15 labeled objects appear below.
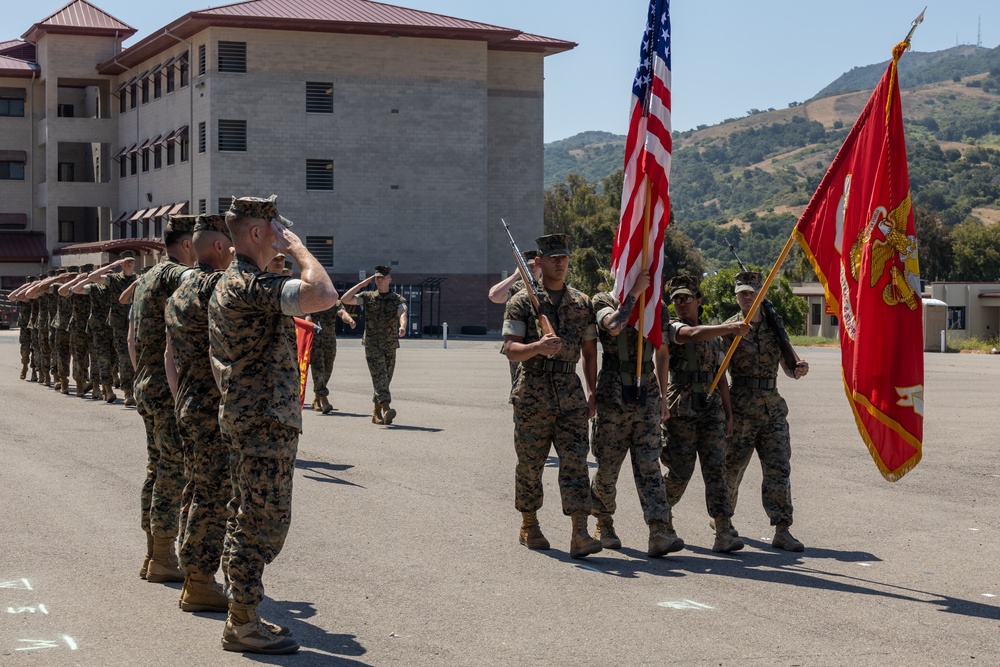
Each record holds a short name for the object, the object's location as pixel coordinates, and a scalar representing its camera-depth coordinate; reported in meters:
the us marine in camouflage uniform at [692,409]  9.39
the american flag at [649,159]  9.30
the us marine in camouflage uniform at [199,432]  7.03
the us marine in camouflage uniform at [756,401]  9.65
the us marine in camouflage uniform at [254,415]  6.41
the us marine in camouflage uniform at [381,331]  17.58
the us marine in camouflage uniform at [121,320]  18.59
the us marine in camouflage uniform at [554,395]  8.93
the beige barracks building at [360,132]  57.12
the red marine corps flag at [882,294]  8.31
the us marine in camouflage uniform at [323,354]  18.81
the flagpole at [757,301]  8.48
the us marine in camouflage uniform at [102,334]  19.84
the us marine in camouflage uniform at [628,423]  8.98
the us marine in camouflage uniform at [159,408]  7.82
